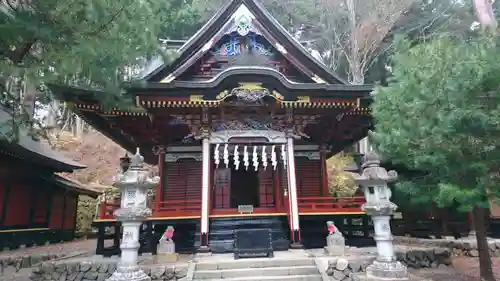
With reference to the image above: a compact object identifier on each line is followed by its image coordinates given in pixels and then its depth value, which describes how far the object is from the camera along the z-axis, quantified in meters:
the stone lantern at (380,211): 7.29
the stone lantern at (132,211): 7.20
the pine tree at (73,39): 5.25
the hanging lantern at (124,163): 10.88
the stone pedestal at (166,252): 8.51
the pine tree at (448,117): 5.91
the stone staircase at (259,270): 7.67
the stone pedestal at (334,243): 9.03
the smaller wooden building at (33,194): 14.62
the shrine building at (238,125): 9.86
